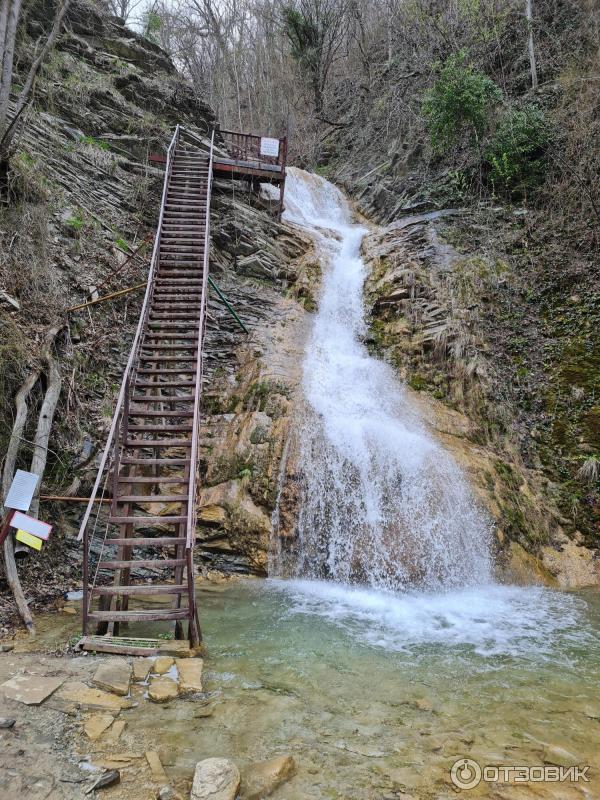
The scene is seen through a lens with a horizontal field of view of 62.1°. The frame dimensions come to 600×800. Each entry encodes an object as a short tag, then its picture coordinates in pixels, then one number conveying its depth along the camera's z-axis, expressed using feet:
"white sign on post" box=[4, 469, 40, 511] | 16.97
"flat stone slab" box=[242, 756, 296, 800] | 9.45
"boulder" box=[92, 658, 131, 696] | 12.47
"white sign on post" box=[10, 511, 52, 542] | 16.65
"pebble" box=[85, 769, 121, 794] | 9.09
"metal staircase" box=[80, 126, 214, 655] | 15.85
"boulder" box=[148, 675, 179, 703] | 12.36
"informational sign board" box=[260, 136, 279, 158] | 45.91
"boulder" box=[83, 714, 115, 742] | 10.62
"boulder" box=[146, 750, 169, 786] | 9.52
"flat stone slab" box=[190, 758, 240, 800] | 9.12
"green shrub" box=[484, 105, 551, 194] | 44.60
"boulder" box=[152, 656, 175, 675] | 13.78
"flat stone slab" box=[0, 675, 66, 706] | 11.55
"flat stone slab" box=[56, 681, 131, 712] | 11.73
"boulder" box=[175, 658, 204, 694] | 13.06
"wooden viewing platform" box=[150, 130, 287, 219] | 44.55
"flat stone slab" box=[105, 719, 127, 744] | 10.54
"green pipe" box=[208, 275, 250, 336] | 35.15
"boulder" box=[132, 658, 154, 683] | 13.27
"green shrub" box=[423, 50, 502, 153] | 47.14
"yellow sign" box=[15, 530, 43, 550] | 16.40
